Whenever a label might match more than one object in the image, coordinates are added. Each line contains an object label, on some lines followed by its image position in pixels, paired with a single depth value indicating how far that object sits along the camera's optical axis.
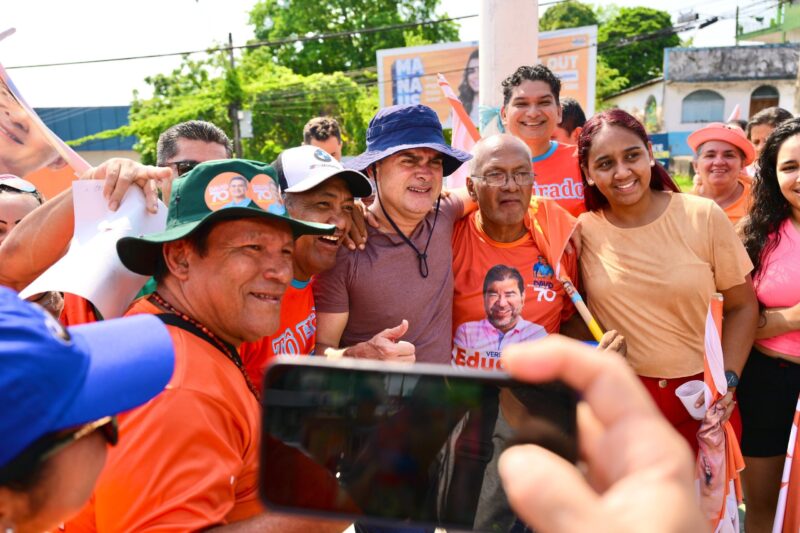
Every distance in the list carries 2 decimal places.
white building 33.69
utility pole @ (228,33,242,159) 25.86
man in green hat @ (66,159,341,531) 1.31
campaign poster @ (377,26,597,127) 22.27
